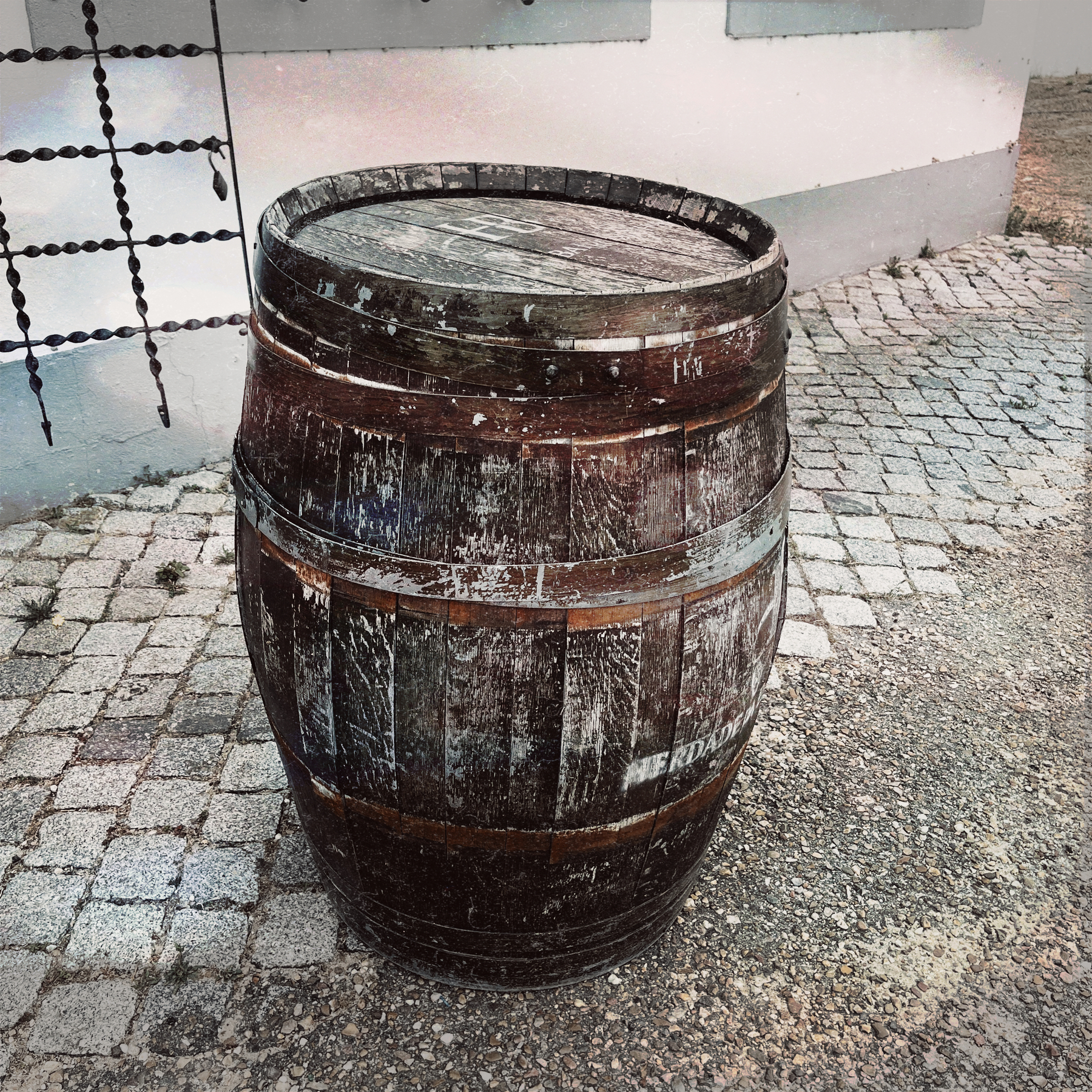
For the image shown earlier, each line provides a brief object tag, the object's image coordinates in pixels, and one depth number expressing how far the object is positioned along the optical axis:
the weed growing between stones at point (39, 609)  3.50
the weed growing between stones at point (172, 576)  3.71
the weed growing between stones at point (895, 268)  7.04
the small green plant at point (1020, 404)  5.27
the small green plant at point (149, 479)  4.32
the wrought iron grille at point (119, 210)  3.54
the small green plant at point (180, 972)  2.31
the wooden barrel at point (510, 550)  1.67
